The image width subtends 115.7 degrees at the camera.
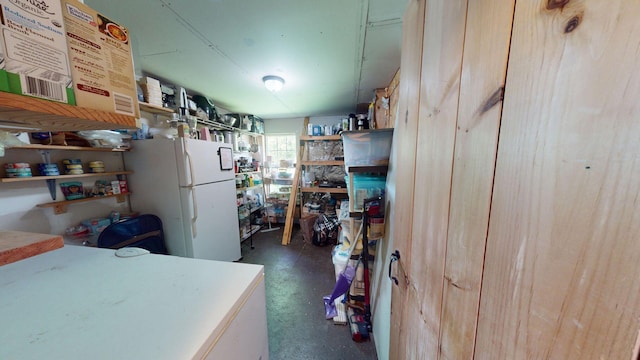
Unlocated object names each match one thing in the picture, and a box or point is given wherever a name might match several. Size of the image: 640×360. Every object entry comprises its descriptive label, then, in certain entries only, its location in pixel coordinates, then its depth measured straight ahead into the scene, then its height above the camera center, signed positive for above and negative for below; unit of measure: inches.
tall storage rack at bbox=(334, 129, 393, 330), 53.6 -1.2
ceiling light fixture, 78.5 +31.1
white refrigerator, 76.2 -11.0
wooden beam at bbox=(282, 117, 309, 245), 138.8 -20.6
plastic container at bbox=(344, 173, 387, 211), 58.2 -8.1
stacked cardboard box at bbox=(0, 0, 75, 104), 14.4 +8.5
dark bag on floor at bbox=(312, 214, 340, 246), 124.9 -44.8
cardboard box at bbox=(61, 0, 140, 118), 18.0 +9.9
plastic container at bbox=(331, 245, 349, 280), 73.9 -36.6
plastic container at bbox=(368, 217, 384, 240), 53.0 -17.7
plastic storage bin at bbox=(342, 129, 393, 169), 54.4 +3.8
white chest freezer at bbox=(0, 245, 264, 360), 19.2 -17.3
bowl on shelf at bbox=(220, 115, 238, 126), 118.2 +24.6
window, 163.3 +9.7
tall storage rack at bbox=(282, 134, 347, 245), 133.6 -14.2
